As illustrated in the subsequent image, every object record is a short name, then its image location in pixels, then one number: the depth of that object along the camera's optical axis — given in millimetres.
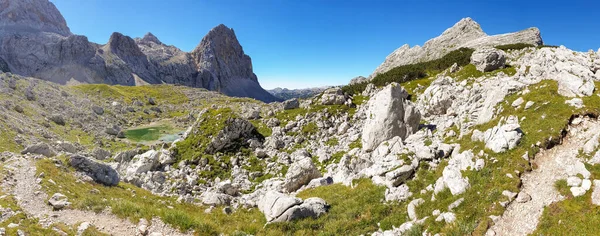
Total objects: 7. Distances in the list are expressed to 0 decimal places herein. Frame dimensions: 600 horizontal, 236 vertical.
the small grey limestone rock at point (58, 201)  18375
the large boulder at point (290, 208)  20016
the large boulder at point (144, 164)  39875
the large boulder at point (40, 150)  31250
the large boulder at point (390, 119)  32281
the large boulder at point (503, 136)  19172
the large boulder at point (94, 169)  27203
